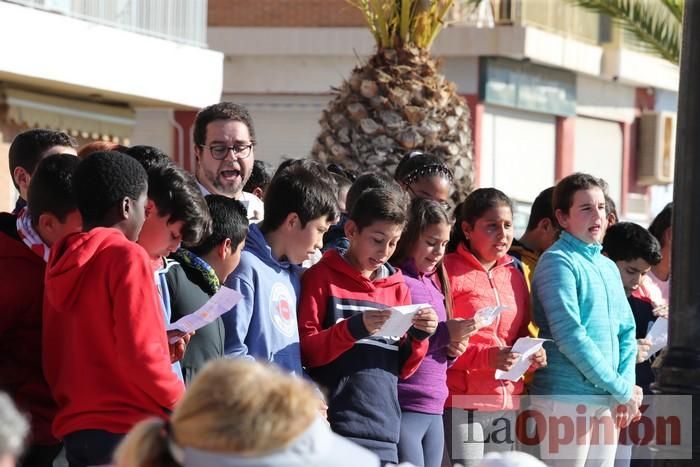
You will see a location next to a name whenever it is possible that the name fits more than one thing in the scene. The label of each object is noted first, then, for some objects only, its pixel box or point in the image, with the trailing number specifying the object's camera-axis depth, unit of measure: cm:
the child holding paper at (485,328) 1092
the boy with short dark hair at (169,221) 807
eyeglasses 985
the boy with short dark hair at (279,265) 877
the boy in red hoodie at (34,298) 763
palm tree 1698
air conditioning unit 3792
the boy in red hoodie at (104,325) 704
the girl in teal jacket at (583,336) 1130
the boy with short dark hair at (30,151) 896
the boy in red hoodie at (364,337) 932
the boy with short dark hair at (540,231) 1242
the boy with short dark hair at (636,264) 1308
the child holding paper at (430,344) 997
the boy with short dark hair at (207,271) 830
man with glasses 986
